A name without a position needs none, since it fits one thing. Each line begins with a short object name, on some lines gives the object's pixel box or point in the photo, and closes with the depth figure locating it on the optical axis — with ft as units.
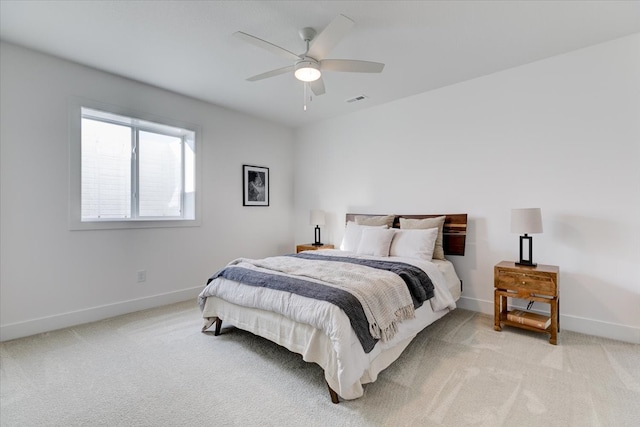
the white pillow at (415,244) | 10.83
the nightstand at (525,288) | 8.66
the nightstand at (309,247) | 15.31
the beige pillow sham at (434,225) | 11.46
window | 10.85
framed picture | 15.62
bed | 6.15
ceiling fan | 6.88
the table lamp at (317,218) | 15.80
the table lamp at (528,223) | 9.21
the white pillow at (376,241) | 11.39
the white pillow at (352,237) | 12.51
